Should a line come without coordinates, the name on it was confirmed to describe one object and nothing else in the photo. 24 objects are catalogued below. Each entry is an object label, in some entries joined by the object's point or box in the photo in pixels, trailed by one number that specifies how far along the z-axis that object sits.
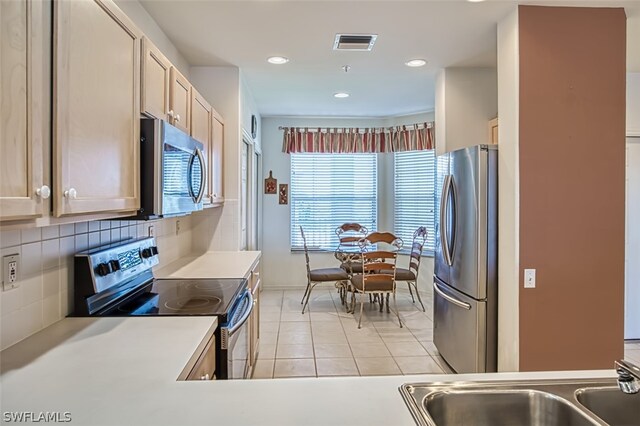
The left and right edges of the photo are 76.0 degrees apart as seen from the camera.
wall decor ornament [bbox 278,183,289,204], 6.23
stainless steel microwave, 1.75
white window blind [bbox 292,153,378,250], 6.30
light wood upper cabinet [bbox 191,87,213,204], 2.67
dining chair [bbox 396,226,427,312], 4.80
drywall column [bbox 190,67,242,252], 3.71
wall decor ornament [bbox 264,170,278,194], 6.18
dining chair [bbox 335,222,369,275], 5.14
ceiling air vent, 2.97
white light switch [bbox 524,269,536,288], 2.47
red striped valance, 6.16
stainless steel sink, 1.11
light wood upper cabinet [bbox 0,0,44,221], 0.95
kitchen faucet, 1.03
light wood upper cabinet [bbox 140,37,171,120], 1.79
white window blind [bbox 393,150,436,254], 5.76
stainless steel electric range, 1.74
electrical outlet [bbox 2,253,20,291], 1.33
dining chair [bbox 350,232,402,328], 4.20
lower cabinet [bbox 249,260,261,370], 2.92
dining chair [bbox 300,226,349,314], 4.91
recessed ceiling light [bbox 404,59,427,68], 3.53
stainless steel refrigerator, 2.65
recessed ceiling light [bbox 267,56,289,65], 3.45
